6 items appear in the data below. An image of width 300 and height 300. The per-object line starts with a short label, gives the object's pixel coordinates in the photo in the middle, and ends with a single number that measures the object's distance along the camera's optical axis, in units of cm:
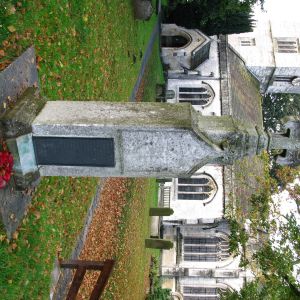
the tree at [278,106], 4816
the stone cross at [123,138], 702
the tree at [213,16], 2552
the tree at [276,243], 1092
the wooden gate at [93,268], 911
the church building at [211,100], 2695
